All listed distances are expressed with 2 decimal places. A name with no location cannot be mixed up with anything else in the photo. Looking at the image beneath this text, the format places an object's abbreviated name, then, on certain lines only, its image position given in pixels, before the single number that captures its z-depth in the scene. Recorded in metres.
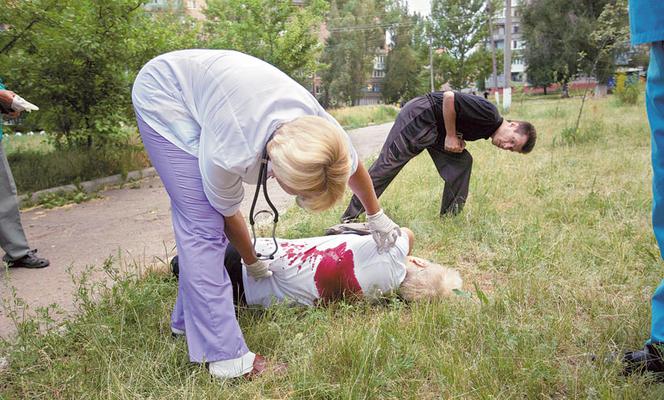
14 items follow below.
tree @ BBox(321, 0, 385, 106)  44.50
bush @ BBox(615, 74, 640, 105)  14.95
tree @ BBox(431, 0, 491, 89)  55.56
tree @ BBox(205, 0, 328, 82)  13.50
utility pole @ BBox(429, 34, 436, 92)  51.05
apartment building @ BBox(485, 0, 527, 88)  39.03
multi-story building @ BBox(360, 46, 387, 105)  50.38
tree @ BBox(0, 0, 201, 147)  6.19
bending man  4.09
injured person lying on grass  2.58
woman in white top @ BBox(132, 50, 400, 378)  1.78
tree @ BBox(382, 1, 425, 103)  51.81
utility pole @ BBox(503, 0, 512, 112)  20.17
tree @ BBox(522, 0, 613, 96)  32.82
